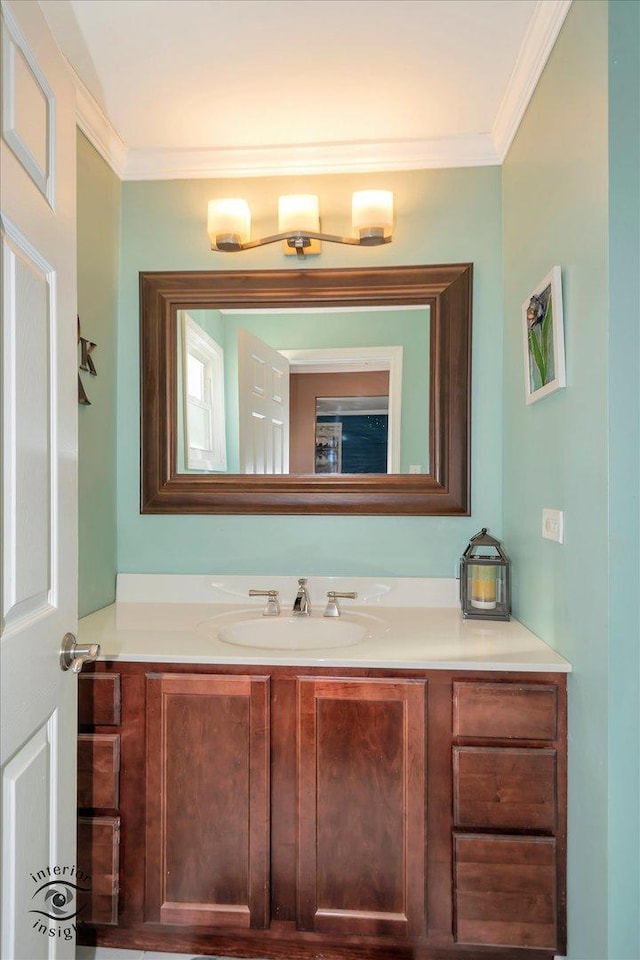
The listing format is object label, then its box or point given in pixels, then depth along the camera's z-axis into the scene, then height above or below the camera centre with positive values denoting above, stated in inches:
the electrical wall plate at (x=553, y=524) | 61.4 -5.0
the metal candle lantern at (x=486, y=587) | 77.1 -14.2
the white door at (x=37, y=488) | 35.4 -0.8
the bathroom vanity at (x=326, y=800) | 60.2 -33.1
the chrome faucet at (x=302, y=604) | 78.4 -16.7
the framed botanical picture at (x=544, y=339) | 60.2 +14.8
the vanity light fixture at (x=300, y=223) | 80.9 +34.6
